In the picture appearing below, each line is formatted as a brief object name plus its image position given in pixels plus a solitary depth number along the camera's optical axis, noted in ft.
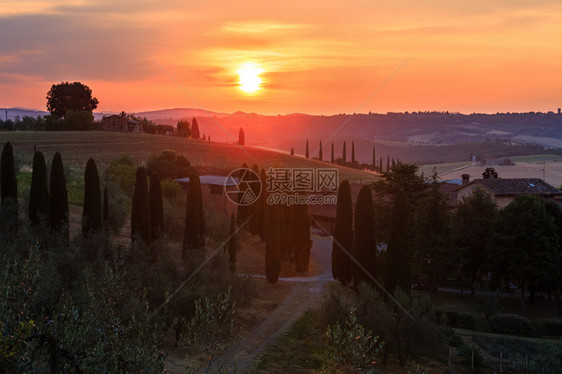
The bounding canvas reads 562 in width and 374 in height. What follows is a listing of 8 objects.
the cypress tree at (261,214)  183.62
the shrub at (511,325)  111.14
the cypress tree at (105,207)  127.81
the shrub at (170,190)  199.82
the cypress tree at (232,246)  134.51
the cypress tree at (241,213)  189.50
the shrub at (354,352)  52.19
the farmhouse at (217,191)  223.71
